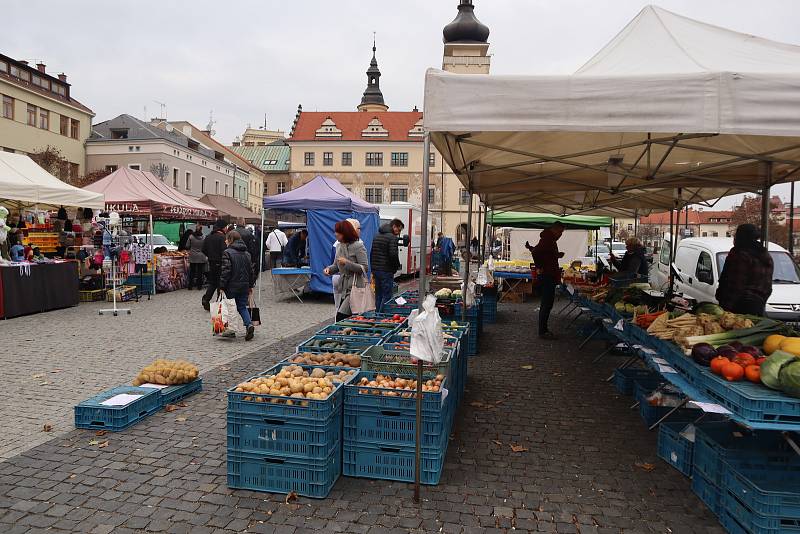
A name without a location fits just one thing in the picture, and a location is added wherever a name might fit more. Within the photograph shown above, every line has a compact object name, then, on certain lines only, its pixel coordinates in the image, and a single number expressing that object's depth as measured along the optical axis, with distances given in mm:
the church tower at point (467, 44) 52781
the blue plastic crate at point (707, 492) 3498
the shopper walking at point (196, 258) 16250
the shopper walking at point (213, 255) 11539
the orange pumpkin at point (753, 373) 3285
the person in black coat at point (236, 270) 8609
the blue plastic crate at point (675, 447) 4086
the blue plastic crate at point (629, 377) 6195
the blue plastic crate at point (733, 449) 3393
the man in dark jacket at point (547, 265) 9469
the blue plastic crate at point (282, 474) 3658
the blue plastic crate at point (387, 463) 3869
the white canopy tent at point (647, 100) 3307
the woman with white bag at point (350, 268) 7828
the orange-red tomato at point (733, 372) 3309
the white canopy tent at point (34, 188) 11359
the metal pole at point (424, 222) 3812
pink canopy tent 14391
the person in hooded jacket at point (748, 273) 5793
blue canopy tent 12914
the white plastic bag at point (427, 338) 3701
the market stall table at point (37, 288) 10570
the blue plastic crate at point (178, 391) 5527
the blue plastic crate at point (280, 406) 3617
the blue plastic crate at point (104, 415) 4789
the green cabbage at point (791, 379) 2961
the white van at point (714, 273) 9094
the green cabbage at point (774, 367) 3115
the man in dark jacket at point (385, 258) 9398
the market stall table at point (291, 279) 14188
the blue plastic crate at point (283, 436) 3631
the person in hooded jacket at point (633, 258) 12117
